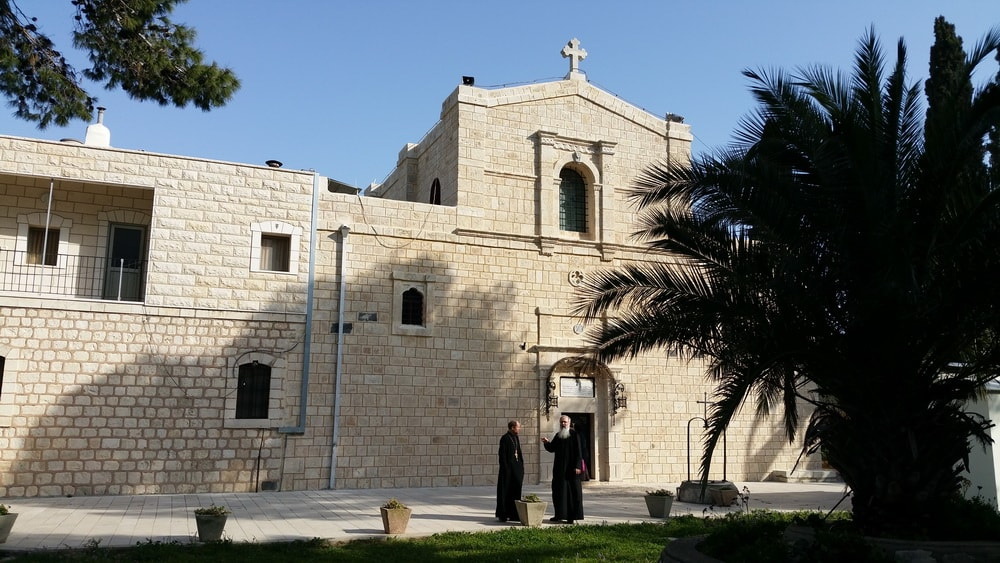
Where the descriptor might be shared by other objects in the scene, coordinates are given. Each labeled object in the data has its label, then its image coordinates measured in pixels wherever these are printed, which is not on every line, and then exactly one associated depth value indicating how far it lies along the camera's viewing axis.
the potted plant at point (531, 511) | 10.37
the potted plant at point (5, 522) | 8.47
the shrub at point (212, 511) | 8.75
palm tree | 6.95
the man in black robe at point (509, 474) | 10.88
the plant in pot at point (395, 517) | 9.35
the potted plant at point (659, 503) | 11.52
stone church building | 14.21
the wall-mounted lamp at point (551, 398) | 17.11
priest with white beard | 10.85
